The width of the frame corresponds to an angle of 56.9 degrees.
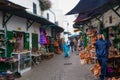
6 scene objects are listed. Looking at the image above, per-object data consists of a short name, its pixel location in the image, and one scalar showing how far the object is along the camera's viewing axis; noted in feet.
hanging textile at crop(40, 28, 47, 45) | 31.65
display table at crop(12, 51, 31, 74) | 19.16
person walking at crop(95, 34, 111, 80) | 14.66
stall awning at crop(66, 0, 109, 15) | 12.37
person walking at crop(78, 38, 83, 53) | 39.34
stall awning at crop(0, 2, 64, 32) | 15.78
